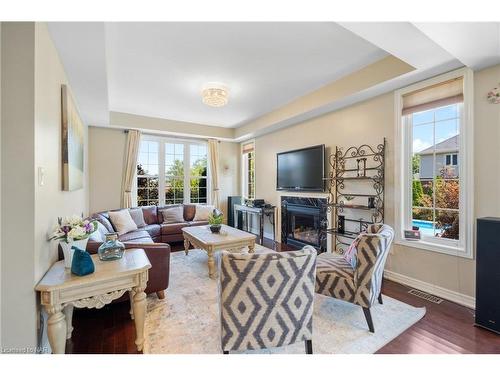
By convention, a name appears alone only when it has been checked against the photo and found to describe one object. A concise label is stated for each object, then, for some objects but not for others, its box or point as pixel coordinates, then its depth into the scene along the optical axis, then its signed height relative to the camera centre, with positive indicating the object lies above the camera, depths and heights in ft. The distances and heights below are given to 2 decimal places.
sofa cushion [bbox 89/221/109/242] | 8.05 -2.03
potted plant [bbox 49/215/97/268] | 5.47 -1.20
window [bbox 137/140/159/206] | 17.40 +1.03
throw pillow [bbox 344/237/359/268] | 6.75 -2.26
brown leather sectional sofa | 7.55 -2.65
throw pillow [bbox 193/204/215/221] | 17.06 -1.96
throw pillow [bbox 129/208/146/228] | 15.02 -2.05
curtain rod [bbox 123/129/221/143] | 16.43 +4.20
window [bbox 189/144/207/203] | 19.56 +1.33
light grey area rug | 5.56 -4.02
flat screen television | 12.71 +1.13
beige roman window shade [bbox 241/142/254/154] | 19.83 +3.63
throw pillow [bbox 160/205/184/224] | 16.26 -2.08
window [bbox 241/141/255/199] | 20.16 +1.56
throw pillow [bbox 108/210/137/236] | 13.51 -2.17
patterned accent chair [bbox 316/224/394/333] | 6.05 -2.62
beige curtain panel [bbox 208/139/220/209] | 19.64 +1.80
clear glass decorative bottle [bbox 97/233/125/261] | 6.21 -1.82
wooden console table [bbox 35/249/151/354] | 4.53 -2.31
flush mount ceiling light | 10.30 +4.43
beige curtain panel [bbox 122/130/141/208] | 16.20 +1.53
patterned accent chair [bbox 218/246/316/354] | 4.45 -2.33
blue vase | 5.08 -1.79
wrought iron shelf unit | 10.02 -0.17
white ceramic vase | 5.54 -1.65
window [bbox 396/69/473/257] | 7.59 +0.94
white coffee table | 9.99 -2.55
